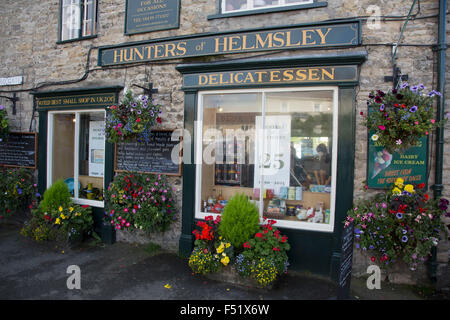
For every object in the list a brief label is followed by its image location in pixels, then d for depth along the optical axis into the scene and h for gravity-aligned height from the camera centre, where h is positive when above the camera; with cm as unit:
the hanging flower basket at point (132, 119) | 516 +67
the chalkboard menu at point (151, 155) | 561 +5
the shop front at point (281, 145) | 457 +30
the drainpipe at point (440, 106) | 416 +85
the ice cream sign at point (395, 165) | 427 +1
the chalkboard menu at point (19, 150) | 714 +9
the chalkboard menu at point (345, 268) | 355 -125
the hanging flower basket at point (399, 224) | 395 -80
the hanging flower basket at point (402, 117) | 379 +64
